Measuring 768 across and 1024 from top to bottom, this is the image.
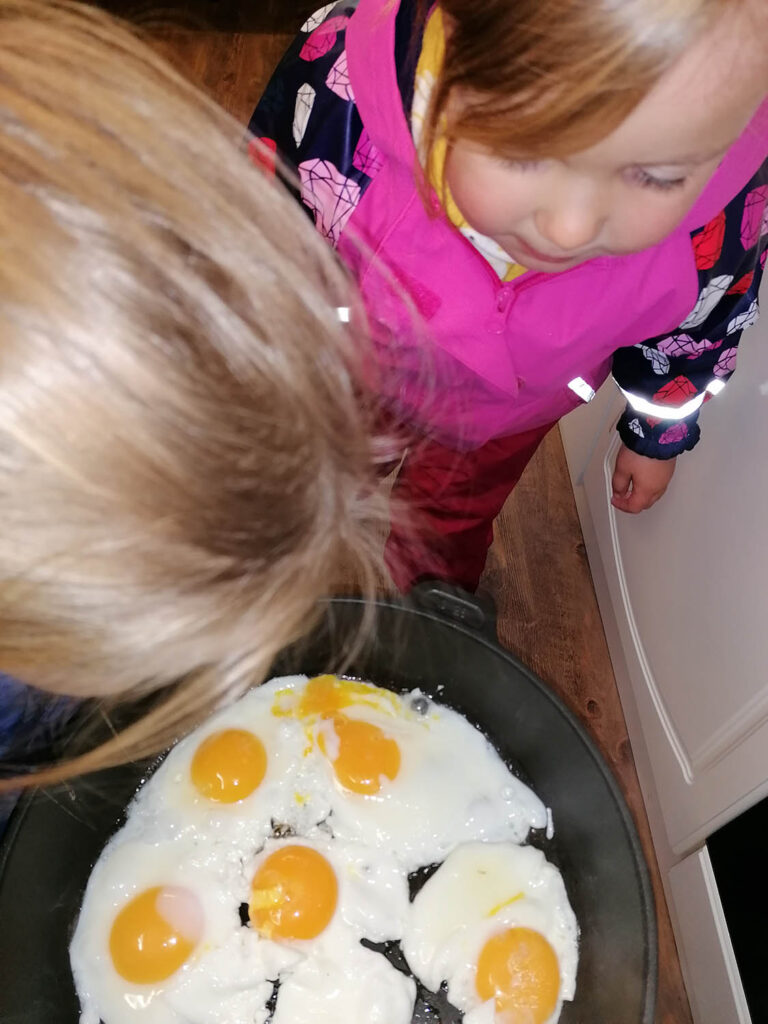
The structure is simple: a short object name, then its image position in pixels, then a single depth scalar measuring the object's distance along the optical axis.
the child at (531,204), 0.45
